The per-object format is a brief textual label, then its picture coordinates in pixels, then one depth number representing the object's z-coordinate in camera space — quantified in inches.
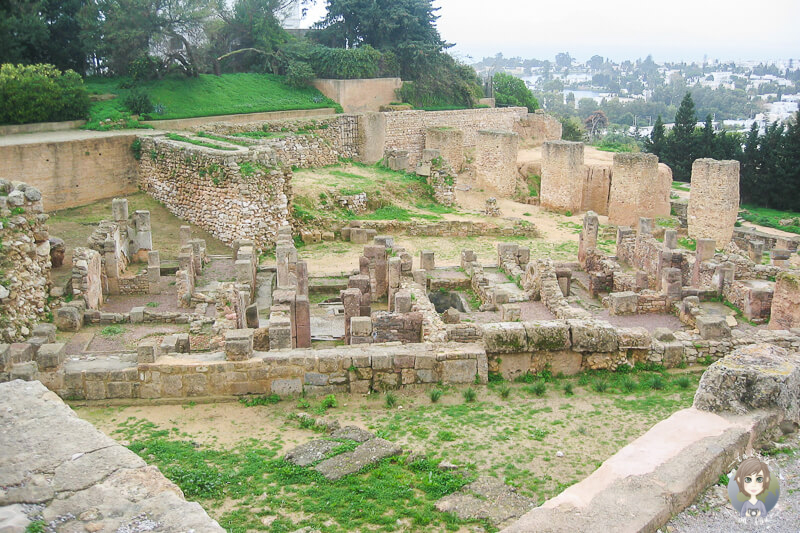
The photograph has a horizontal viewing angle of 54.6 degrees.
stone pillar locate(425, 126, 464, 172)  1471.5
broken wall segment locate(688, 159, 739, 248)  1110.4
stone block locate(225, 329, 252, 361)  408.8
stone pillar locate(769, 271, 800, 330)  588.1
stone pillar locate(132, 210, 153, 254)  708.0
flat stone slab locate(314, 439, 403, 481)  316.2
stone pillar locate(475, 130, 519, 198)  1363.2
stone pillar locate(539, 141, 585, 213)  1221.7
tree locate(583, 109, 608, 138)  2851.4
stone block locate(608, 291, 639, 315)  656.4
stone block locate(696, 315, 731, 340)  494.0
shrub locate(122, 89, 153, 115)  1095.0
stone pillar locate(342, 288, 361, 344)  557.0
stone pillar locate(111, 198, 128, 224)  692.7
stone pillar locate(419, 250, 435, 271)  745.6
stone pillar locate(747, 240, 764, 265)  871.1
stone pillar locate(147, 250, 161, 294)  631.8
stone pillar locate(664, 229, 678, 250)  787.4
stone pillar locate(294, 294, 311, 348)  514.6
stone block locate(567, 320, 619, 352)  441.1
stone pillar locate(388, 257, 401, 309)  642.8
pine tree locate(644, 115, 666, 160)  1800.0
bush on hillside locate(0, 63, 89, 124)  962.7
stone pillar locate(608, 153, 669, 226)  1179.3
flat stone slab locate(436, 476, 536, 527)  280.4
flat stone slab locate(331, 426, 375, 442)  350.3
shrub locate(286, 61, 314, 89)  1453.0
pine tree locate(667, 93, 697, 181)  1726.1
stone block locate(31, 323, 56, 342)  464.4
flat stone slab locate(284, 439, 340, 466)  329.7
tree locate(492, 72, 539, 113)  1962.2
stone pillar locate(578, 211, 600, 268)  828.0
